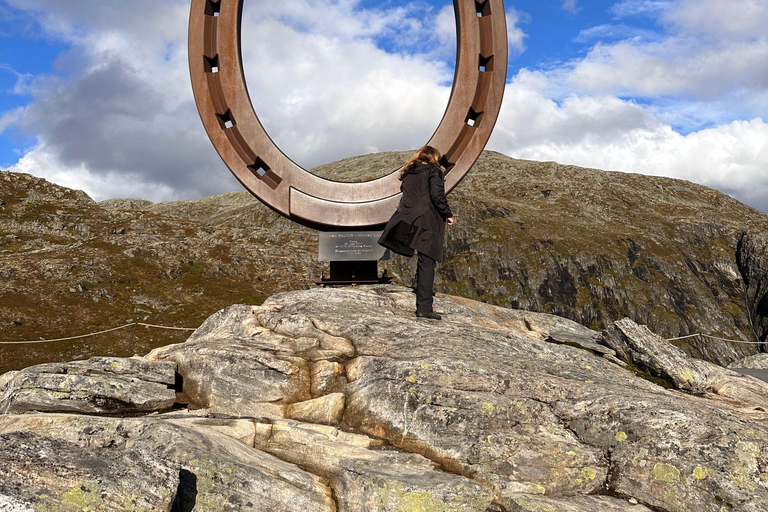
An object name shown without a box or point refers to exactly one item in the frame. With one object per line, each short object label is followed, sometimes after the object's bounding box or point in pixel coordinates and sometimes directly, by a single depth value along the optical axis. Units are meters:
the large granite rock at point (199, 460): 4.91
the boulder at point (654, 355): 10.83
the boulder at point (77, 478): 4.04
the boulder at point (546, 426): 6.00
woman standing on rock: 10.70
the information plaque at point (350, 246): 15.55
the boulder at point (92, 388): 6.98
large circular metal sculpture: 15.33
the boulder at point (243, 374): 7.79
